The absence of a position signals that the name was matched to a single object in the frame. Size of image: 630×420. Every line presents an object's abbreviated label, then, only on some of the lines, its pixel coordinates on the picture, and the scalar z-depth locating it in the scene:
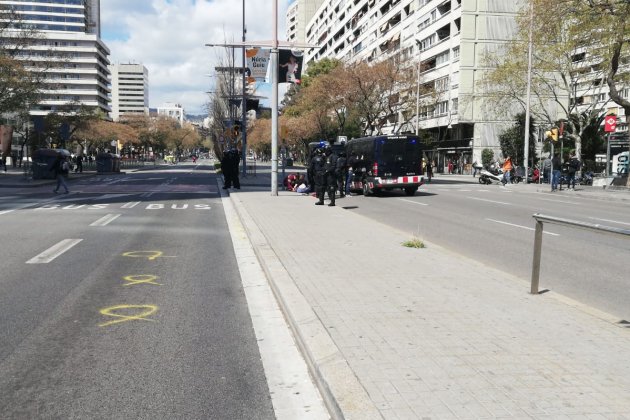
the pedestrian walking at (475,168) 51.72
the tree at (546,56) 26.47
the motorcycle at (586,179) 37.65
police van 23.84
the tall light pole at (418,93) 50.62
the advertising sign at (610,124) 30.67
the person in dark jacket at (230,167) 25.84
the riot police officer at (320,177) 17.72
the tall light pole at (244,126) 32.09
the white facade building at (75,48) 135.50
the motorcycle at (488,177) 36.71
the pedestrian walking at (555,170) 29.19
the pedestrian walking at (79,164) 44.00
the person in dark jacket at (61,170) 22.66
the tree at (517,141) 52.16
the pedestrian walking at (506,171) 35.63
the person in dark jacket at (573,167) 29.83
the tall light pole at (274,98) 20.58
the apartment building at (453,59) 57.50
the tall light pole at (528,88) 33.88
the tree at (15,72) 36.00
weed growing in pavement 9.32
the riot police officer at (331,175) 17.52
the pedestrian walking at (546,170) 38.26
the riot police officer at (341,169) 18.81
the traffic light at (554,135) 30.14
